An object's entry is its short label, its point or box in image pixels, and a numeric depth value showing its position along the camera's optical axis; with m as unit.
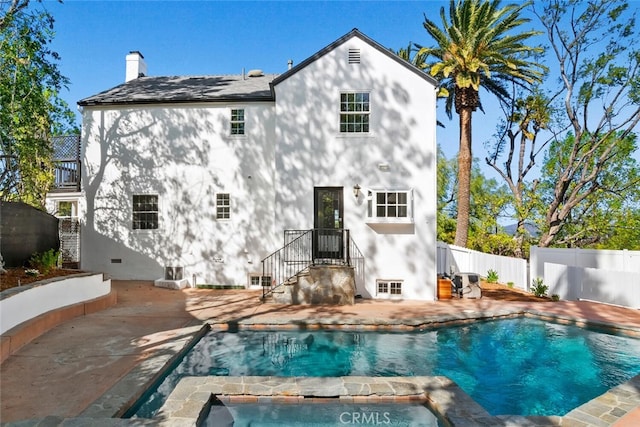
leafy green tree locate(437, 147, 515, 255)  19.47
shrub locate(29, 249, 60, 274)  8.38
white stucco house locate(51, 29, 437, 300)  11.21
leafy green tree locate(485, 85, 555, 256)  19.58
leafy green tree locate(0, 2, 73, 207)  9.93
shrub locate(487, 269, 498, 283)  14.96
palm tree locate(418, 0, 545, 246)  15.90
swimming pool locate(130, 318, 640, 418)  5.20
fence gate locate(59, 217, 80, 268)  13.00
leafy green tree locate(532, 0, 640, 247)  18.39
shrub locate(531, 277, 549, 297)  12.10
